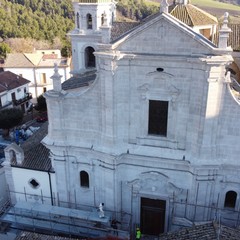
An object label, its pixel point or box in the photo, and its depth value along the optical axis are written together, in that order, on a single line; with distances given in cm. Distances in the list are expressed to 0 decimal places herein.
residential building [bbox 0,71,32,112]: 3703
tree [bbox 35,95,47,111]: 3842
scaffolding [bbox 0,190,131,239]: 1795
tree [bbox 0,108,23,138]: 3160
